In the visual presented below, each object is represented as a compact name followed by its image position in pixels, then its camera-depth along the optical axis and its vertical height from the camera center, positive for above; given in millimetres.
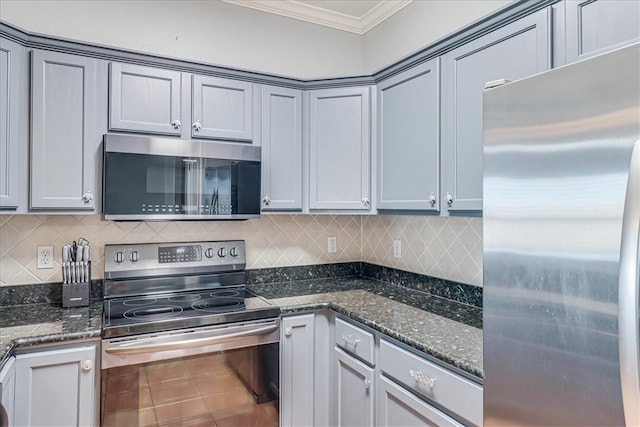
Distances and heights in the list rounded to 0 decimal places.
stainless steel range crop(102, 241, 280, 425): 1717 -583
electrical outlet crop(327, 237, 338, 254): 2851 -199
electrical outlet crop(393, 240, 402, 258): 2596 -201
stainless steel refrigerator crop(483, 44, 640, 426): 735 -57
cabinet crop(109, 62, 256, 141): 1997 +582
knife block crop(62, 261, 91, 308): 1993 -391
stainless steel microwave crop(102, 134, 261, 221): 1938 +184
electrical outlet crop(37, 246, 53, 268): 2092 -216
